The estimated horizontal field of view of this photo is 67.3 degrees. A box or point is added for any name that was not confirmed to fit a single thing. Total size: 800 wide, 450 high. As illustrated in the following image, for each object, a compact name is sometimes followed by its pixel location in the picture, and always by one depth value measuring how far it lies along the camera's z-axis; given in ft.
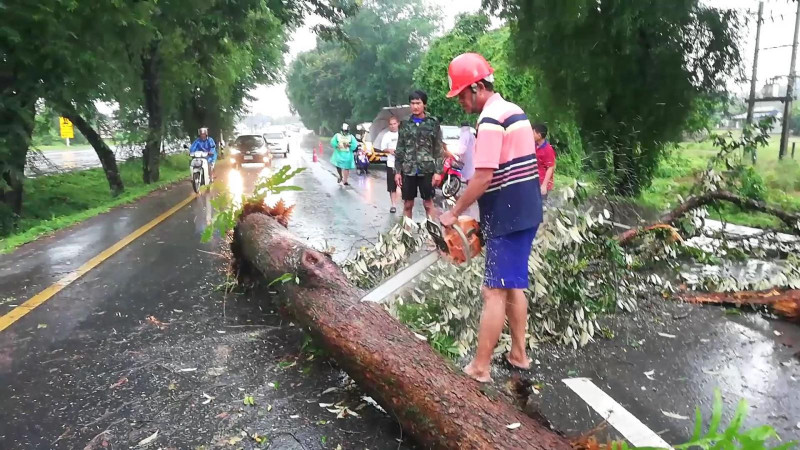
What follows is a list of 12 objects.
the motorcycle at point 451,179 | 39.14
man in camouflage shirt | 25.49
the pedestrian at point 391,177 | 36.14
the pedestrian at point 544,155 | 25.31
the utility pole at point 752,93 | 39.51
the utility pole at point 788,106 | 42.22
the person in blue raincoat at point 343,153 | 52.42
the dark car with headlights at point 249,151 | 79.56
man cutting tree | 11.16
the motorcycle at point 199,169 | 49.90
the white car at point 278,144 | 108.17
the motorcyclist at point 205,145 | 50.93
